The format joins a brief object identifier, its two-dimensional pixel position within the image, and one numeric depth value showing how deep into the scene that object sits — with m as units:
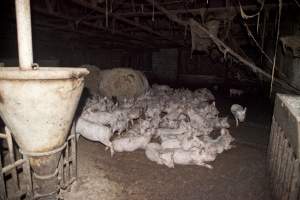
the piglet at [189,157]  4.62
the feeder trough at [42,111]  2.44
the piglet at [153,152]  4.70
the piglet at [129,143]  5.07
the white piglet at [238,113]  6.95
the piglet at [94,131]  4.98
